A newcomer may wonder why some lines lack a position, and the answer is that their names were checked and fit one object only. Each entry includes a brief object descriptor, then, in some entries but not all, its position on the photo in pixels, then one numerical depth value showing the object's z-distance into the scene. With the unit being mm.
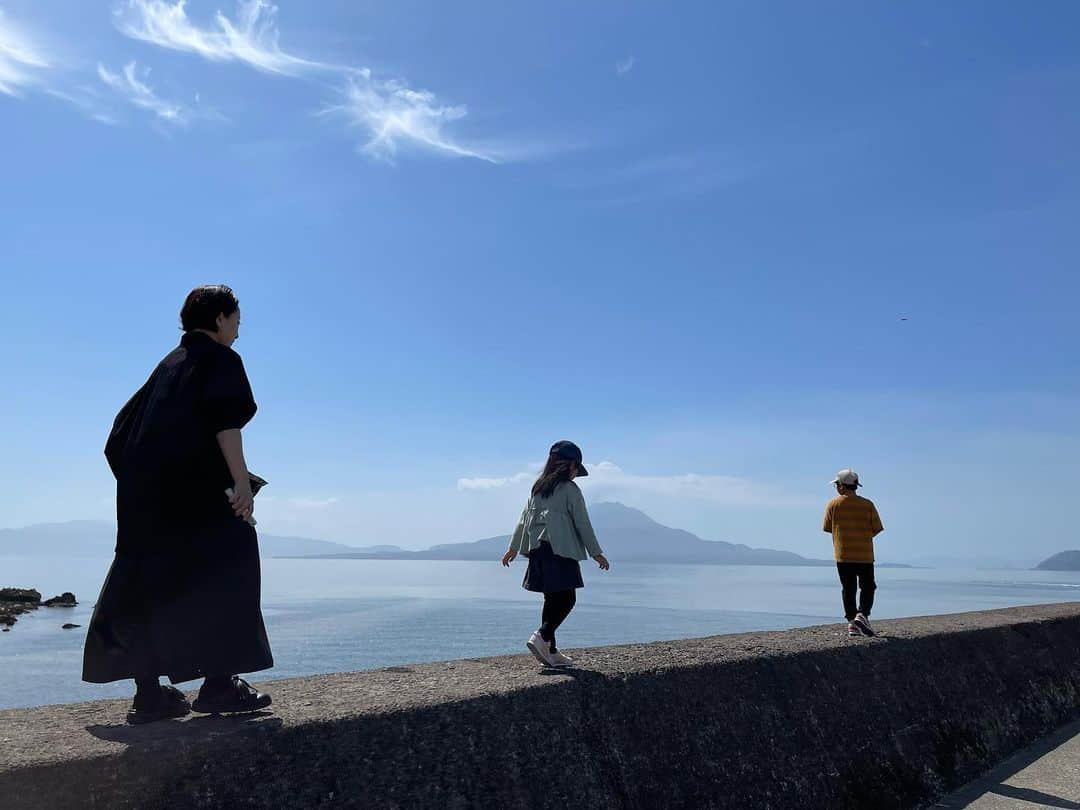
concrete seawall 2881
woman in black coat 3312
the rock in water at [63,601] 94062
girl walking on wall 5188
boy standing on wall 8422
